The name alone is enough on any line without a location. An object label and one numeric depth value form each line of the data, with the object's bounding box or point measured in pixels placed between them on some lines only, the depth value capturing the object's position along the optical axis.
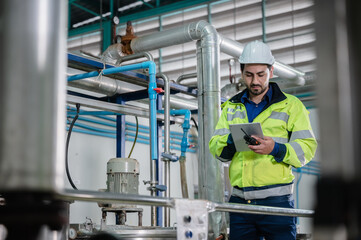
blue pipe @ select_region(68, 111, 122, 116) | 4.33
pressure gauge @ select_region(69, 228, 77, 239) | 2.65
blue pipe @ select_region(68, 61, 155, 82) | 3.77
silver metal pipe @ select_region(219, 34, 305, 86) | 4.56
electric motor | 3.58
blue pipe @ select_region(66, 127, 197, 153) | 5.24
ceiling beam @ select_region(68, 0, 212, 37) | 7.46
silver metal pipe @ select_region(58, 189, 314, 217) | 1.26
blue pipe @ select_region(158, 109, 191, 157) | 4.21
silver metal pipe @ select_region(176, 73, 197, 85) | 4.93
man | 2.40
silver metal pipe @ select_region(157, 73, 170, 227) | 3.80
